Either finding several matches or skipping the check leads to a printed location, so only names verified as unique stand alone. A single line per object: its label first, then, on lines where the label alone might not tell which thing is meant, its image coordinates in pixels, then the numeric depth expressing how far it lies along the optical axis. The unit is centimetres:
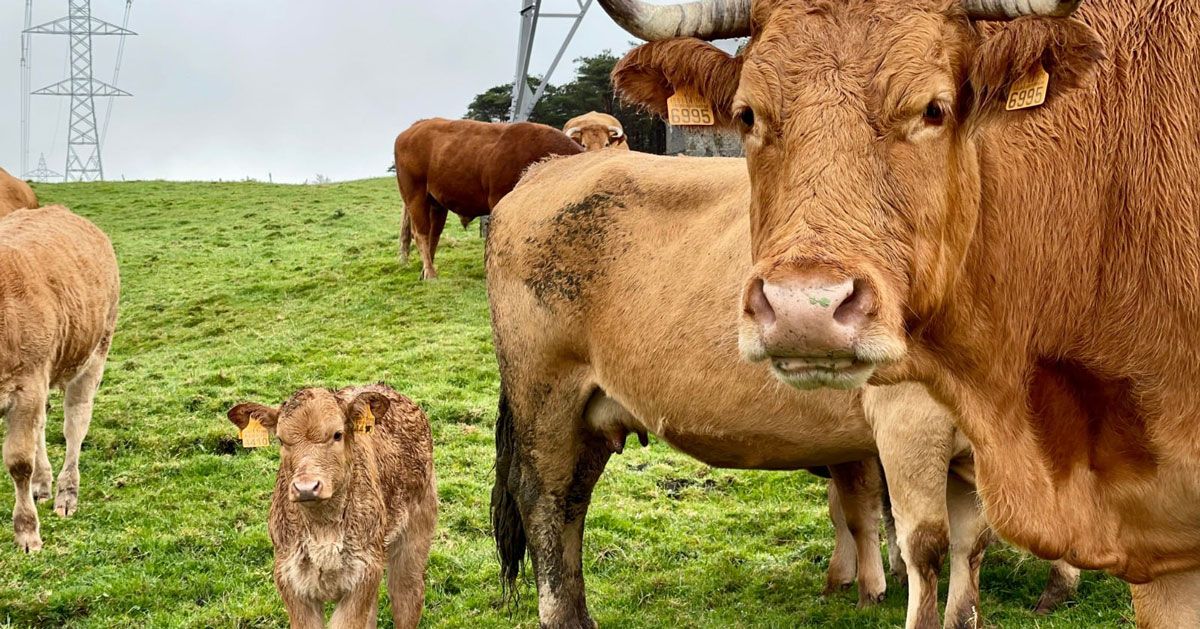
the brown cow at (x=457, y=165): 1741
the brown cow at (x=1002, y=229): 294
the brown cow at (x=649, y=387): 507
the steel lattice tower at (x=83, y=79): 5959
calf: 600
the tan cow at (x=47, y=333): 862
